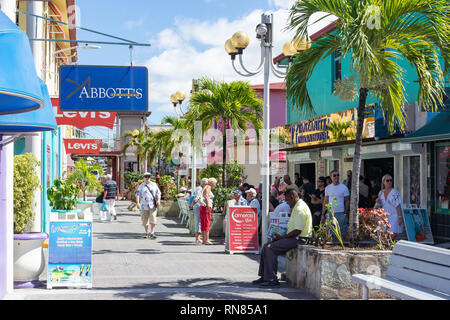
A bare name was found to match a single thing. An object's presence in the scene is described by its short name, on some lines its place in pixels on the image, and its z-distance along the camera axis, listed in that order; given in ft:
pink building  132.36
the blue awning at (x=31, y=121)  22.79
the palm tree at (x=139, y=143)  149.79
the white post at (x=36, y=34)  32.50
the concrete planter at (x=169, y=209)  80.69
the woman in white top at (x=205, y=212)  45.85
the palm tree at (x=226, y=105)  54.39
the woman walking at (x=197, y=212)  46.75
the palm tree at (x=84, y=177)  73.82
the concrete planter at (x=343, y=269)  25.16
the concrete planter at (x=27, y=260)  27.45
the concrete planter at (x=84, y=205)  69.45
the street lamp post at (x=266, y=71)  35.99
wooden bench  19.19
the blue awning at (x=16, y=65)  15.75
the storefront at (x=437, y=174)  44.29
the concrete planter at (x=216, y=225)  51.21
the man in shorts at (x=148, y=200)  49.14
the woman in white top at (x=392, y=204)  37.88
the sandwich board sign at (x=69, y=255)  27.48
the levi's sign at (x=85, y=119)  49.42
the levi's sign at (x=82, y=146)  75.65
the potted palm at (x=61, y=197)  36.28
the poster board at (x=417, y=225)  42.70
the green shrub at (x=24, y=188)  27.86
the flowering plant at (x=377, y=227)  27.32
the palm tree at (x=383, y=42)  25.85
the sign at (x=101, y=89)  35.60
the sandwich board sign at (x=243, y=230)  40.42
